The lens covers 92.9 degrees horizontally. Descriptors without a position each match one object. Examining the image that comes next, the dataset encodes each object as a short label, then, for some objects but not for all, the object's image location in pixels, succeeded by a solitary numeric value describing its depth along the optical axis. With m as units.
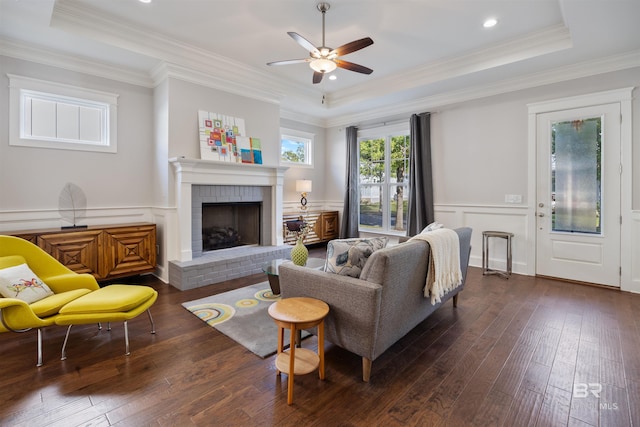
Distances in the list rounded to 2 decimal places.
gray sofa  1.91
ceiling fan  2.87
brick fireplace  4.04
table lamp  6.15
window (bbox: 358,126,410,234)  5.99
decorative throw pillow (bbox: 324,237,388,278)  2.13
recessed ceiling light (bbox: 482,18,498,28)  3.36
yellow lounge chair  2.11
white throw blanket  2.37
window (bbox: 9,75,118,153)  3.54
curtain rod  5.73
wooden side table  1.80
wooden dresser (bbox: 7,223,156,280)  3.38
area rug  2.51
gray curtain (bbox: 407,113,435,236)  5.36
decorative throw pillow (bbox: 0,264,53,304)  2.31
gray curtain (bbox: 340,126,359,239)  6.52
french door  3.86
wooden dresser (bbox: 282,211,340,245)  5.83
